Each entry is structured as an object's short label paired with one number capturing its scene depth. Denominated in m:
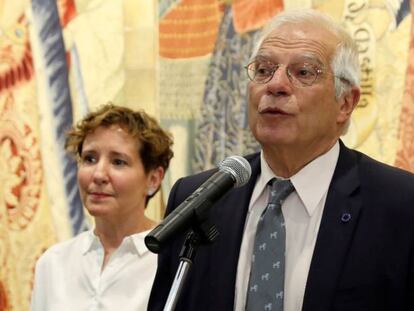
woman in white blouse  2.51
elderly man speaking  1.89
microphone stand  1.68
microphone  1.69
